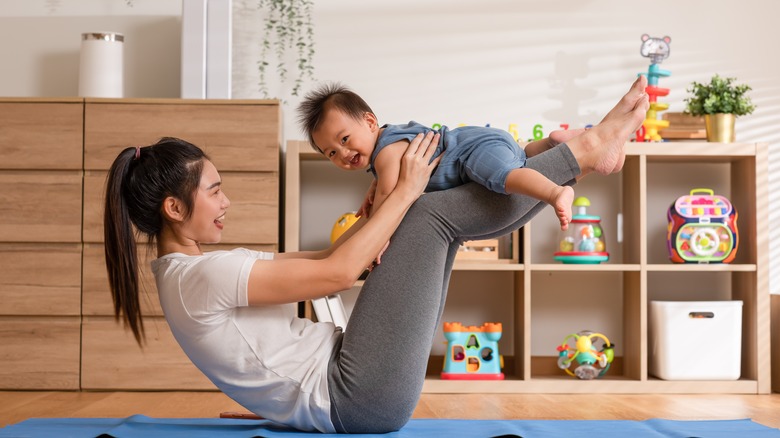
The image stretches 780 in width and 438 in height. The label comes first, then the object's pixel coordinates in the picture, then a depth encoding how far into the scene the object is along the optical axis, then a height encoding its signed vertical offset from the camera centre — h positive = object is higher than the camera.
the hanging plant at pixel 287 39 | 3.79 +0.89
